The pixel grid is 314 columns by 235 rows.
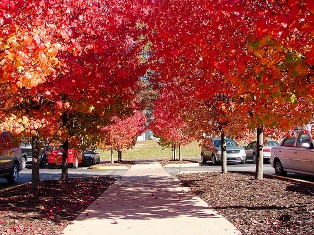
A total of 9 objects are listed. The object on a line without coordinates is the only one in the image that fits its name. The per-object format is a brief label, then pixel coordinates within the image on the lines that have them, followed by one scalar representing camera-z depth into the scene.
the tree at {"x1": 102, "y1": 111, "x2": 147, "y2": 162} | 23.47
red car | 23.35
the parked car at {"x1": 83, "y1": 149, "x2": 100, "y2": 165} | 25.67
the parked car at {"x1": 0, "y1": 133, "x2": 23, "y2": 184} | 14.15
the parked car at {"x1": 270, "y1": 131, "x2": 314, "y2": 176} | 12.76
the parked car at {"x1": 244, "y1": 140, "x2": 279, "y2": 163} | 23.02
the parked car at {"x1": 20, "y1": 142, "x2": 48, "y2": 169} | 24.50
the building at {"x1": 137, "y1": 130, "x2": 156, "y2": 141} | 68.76
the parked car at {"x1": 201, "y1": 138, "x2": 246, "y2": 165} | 22.83
